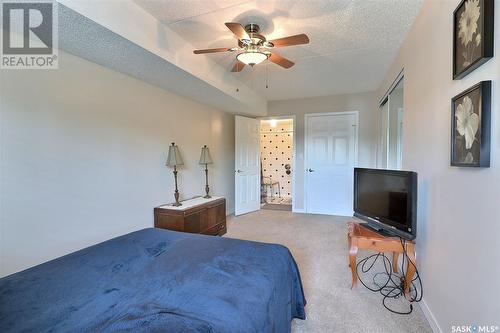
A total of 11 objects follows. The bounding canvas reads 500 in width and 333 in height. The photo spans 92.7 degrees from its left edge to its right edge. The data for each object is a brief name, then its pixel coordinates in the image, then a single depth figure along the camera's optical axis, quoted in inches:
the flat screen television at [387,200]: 72.0
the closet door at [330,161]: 186.2
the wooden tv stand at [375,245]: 76.6
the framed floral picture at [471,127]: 43.3
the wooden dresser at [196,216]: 114.2
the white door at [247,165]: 189.9
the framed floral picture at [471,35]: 42.6
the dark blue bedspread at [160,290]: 39.9
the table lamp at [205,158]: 150.8
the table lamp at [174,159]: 122.6
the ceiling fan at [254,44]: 76.0
